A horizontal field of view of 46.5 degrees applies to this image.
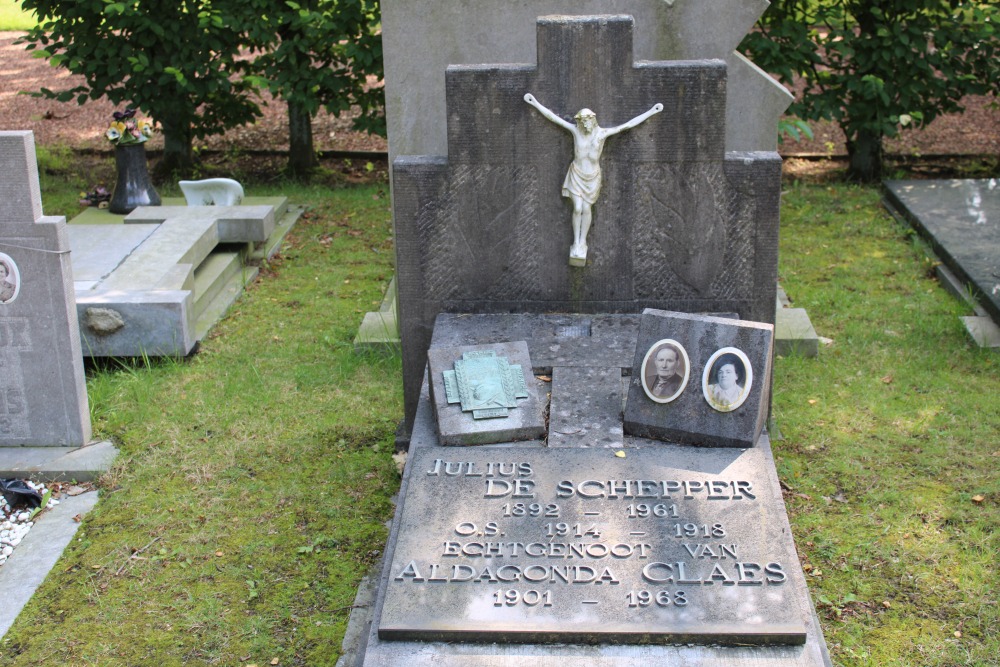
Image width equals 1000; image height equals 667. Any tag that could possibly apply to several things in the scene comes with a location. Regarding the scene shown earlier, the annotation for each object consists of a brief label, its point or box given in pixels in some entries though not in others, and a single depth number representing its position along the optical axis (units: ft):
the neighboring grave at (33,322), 18.31
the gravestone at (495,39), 19.86
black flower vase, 30.30
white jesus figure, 17.12
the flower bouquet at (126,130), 29.96
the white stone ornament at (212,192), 30.71
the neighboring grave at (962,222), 25.59
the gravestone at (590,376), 11.91
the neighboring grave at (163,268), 22.66
